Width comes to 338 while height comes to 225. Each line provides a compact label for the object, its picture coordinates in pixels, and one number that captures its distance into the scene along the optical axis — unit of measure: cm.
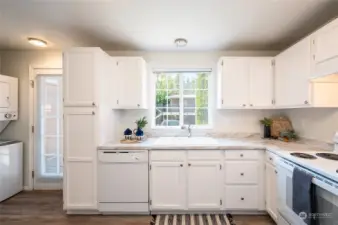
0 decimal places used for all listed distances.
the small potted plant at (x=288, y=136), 311
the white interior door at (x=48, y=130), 373
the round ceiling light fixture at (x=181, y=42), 309
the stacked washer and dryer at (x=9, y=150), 326
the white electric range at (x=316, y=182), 154
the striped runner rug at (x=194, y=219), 263
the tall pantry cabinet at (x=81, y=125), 276
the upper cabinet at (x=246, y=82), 318
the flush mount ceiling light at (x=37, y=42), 318
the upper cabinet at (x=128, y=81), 324
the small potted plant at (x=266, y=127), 339
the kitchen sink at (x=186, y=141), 297
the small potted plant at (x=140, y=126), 327
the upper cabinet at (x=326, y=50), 194
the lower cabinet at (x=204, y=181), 278
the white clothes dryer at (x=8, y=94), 335
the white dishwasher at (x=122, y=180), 280
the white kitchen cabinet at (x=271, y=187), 251
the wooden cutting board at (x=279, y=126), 329
